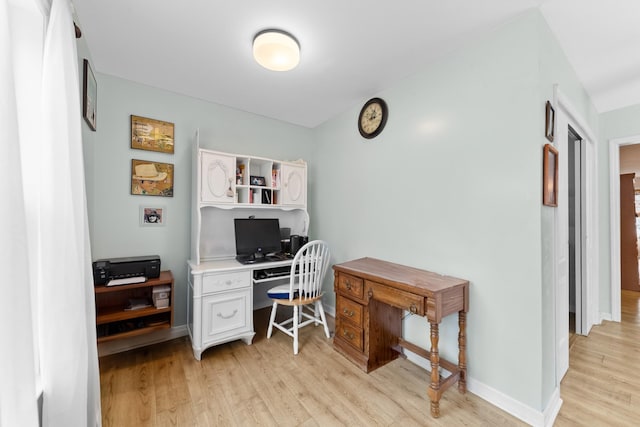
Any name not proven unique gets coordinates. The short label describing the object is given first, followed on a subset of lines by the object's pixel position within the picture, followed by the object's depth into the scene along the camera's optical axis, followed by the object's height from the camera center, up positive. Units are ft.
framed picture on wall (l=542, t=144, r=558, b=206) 4.99 +0.56
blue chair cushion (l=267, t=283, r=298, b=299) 7.94 -2.70
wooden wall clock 8.18 +3.13
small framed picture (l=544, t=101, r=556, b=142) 5.16 +1.68
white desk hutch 7.29 -0.64
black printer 6.50 -1.48
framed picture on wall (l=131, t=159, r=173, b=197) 7.85 +1.19
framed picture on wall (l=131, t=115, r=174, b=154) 7.83 +2.62
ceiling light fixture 5.56 +3.72
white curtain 3.09 -0.20
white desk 7.14 -2.76
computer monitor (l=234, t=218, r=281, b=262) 8.91 -1.01
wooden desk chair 7.65 -2.47
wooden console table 5.35 -2.66
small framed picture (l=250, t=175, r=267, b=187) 9.34 +1.17
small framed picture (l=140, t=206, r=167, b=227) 7.98 -0.05
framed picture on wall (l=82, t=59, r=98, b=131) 5.78 +3.06
